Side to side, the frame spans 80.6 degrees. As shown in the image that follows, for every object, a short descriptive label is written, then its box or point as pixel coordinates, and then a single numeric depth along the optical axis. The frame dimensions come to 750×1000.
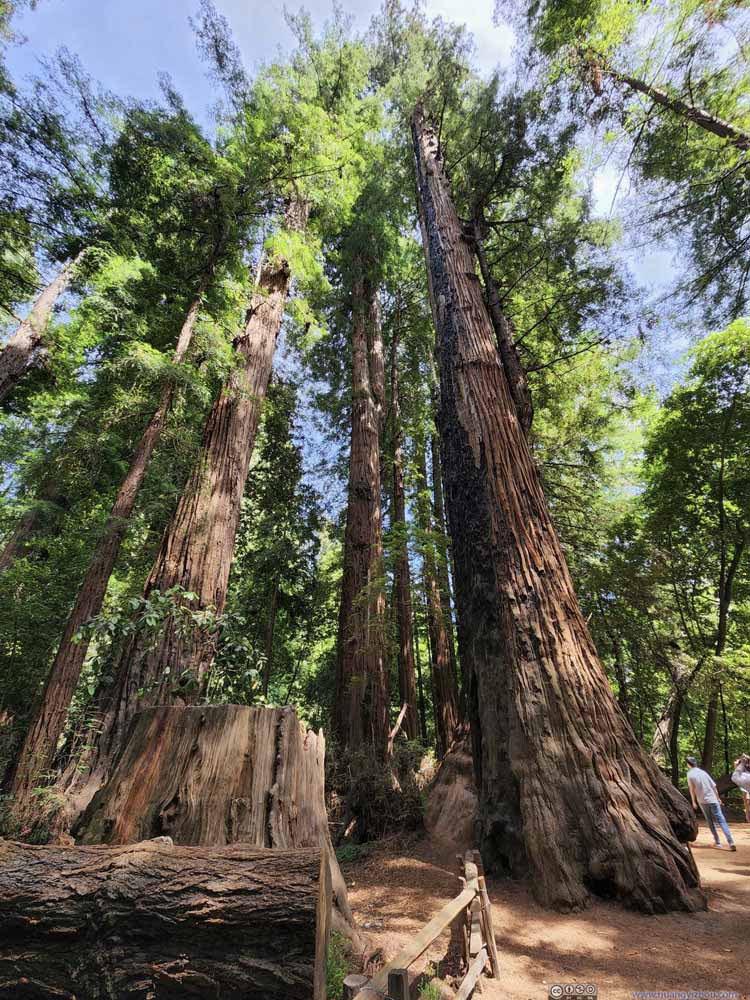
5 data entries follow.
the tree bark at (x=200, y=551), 3.65
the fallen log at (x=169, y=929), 1.44
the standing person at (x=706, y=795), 6.55
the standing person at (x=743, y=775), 7.95
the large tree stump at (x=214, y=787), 2.36
